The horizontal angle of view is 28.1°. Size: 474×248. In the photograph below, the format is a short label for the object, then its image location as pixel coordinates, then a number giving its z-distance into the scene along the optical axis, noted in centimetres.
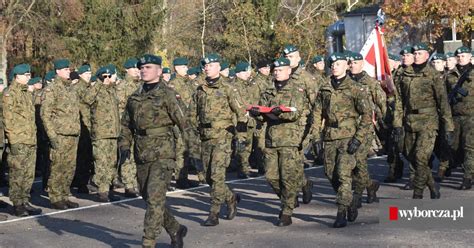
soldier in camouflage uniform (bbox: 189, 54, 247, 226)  1198
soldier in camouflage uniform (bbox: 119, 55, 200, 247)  970
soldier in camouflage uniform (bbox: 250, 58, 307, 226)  1141
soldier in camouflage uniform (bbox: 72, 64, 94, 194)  1519
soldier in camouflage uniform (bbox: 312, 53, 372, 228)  1112
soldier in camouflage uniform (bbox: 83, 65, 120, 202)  1480
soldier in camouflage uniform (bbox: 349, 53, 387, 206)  1196
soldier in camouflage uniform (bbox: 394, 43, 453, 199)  1259
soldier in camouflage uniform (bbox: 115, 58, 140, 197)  1519
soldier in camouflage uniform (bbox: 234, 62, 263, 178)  1744
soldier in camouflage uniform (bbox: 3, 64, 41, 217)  1343
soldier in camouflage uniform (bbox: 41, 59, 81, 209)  1404
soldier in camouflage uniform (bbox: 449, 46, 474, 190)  1410
